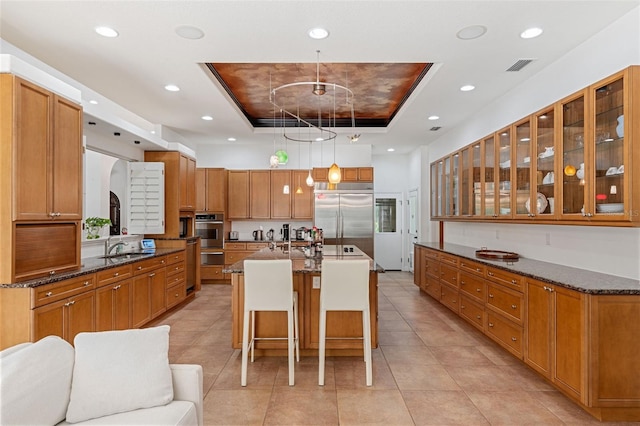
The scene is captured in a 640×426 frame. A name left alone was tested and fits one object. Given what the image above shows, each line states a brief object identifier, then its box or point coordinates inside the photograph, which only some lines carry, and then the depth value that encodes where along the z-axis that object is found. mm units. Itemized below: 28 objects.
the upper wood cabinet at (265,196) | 8328
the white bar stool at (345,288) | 3199
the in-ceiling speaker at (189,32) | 3158
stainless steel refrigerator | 7895
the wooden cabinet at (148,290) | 4469
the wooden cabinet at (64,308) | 2859
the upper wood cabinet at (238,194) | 8305
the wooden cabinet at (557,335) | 2668
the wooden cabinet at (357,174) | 7938
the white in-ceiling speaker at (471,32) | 3141
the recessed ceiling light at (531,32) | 3162
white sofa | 1604
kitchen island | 3744
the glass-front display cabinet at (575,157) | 3062
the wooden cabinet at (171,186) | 6285
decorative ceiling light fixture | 5379
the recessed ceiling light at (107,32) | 3156
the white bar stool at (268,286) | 3219
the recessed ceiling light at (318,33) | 3191
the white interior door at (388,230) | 9547
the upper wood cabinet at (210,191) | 8062
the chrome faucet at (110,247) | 4727
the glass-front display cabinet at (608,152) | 2754
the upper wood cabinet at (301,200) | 8320
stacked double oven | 8016
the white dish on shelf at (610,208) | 2760
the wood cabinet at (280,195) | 8320
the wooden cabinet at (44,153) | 2828
